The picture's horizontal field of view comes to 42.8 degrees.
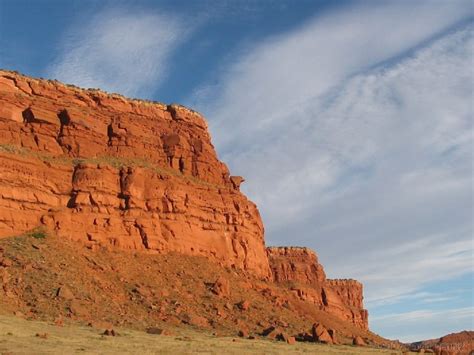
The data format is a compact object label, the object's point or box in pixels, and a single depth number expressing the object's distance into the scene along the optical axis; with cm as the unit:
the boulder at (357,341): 5128
